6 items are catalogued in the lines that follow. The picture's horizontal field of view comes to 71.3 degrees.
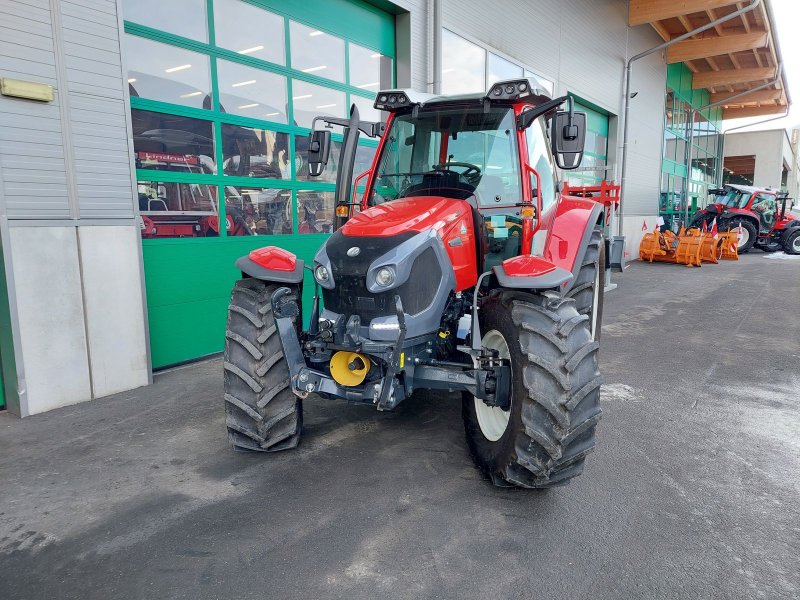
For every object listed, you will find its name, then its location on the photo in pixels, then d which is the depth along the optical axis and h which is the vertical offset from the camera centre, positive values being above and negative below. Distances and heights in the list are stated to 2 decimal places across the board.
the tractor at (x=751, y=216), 17.30 -0.34
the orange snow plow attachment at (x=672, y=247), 14.12 -1.09
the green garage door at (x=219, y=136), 4.91 +0.66
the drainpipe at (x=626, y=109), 13.91 +2.41
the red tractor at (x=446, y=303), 2.69 -0.53
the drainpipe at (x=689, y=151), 20.39 +2.00
